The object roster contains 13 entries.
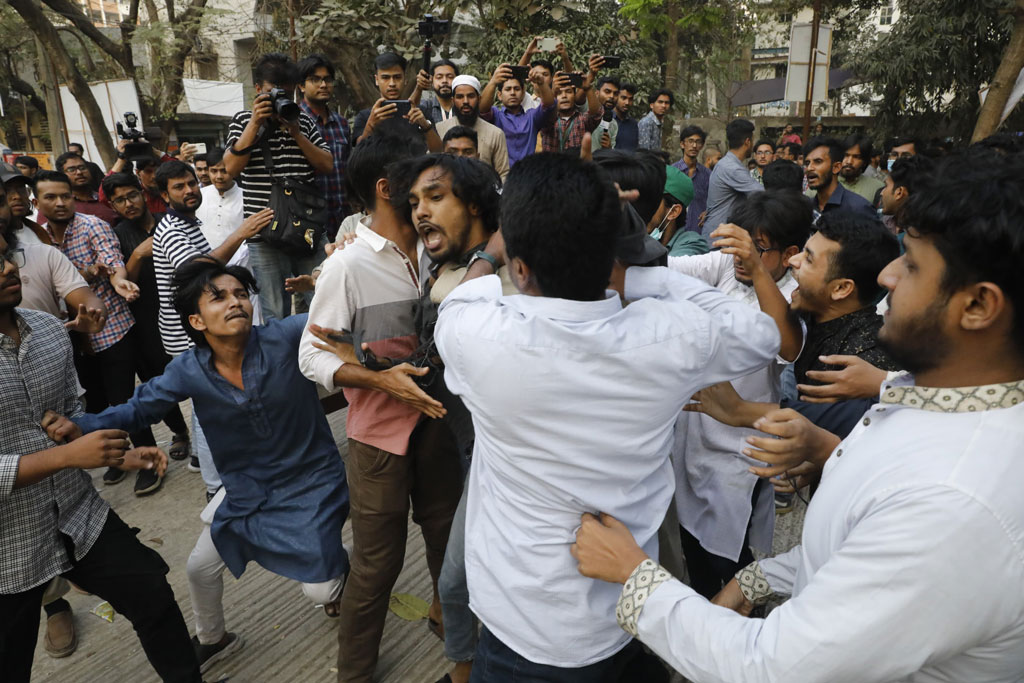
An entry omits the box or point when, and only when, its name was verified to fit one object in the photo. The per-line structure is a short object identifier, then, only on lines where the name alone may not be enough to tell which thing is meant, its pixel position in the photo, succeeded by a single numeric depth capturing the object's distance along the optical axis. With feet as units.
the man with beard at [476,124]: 15.98
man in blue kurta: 7.86
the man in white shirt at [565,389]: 4.24
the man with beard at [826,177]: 15.74
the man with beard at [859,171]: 17.93
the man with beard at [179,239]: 11.73
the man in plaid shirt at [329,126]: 13.92
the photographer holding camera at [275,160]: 12.28
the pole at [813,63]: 27.33
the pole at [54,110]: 43.33
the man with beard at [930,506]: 2.83
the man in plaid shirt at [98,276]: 13.04
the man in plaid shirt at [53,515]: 6.37
